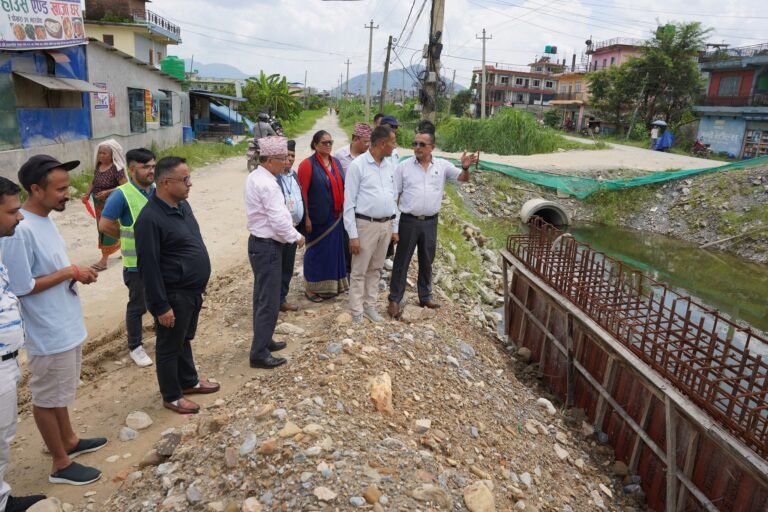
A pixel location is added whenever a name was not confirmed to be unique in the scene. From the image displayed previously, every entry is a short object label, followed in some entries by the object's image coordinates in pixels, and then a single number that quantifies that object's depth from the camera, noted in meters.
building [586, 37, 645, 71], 50.91
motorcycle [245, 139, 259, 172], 14.38
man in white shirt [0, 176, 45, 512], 2.34
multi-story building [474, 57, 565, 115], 65.62
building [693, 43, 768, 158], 26.27
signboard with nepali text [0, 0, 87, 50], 10.35
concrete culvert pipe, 14.74
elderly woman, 5.55
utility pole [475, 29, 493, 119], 30.56
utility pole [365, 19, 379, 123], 34.94
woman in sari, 5.21
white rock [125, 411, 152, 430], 3.57
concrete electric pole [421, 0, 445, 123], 10.00
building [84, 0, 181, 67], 31.66
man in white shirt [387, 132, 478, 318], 5.04
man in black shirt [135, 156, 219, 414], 3.22
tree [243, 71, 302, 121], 31.97
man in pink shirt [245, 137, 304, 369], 3.92
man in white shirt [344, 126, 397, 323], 4.50
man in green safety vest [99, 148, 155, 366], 4.06
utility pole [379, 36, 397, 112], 30.24
